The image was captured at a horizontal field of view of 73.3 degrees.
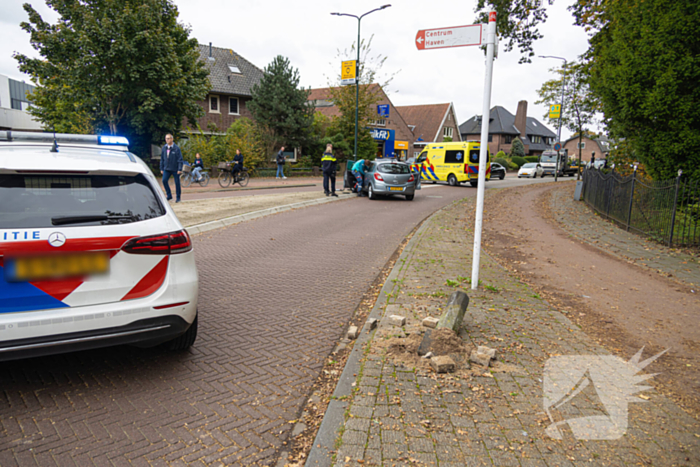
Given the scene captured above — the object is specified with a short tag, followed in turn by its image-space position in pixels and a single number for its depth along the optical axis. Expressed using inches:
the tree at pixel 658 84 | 383.2
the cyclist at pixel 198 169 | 848.9
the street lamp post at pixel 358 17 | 974.2
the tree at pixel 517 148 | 2923.2
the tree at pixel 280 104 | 1309.1
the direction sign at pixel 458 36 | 201.6
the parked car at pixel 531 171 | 1664.6
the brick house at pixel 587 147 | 3531.0
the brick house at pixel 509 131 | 3118.1
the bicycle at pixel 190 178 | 842.8
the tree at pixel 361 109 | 1376.7
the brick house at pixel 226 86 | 1526.8
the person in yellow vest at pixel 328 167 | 673.6
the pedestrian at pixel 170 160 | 516.4
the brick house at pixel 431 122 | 2604.1
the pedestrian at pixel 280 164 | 1138.0
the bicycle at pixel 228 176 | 868.0
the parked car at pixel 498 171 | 1530.5
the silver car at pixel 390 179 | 705.6
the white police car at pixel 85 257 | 111.4
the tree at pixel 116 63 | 861.8
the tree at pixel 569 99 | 1328.7
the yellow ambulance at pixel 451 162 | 1079.6
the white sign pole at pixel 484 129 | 202.1
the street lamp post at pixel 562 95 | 1342.3
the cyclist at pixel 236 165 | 882.1
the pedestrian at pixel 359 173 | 749.3
